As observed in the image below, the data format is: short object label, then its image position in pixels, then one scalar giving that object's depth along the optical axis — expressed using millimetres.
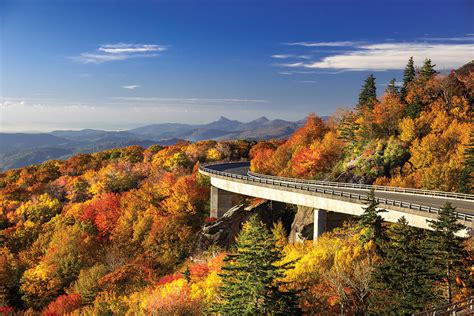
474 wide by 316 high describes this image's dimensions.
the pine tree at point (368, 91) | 91688
